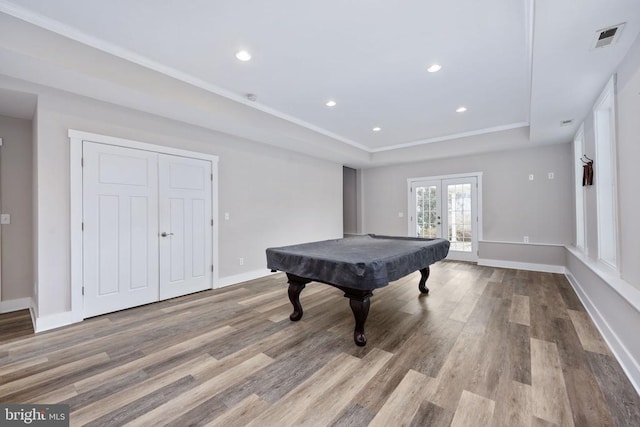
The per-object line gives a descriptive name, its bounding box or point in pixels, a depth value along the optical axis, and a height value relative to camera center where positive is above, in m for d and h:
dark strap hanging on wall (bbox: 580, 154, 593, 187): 3.40 +0.51
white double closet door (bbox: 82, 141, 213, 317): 3.11 -0.12
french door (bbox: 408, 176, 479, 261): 6.10 +0.05
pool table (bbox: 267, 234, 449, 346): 2.22 -0.46
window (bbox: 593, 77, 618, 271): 3.08 +0.31
